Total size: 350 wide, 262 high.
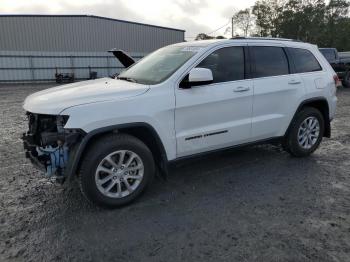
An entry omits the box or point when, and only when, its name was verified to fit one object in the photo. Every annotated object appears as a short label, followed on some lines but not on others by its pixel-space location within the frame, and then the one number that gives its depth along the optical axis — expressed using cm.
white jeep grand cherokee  354
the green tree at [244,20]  5372
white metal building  2691
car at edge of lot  1642
